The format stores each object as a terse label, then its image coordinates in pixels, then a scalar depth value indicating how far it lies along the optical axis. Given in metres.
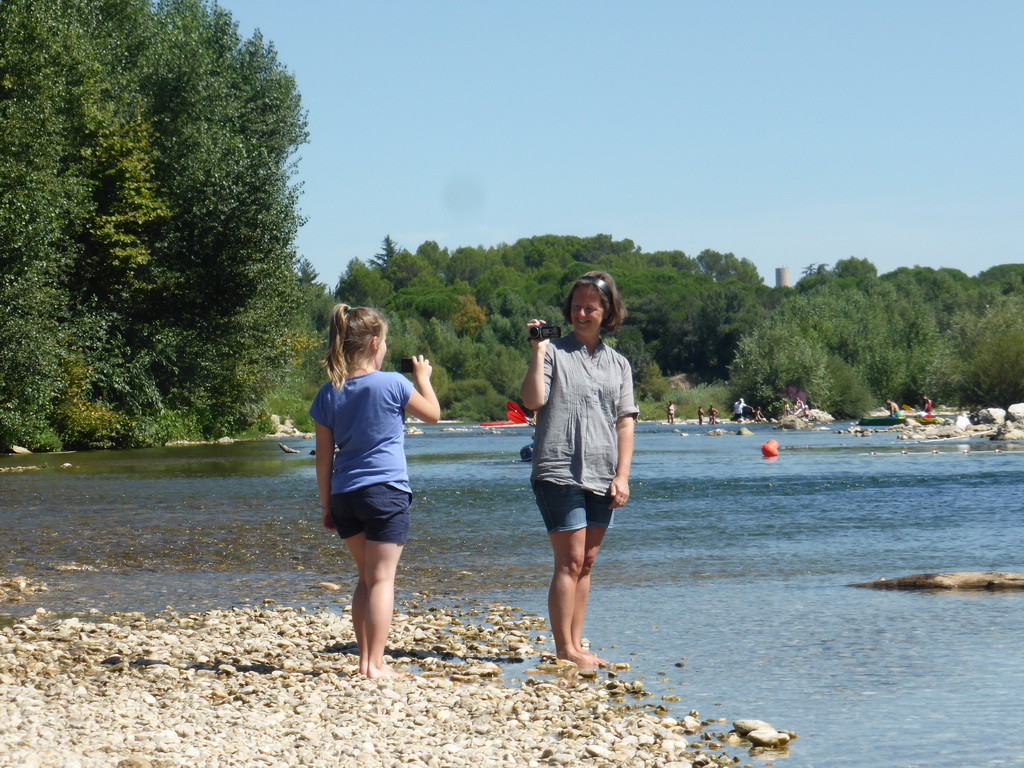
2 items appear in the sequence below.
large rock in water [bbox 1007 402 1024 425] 54.93
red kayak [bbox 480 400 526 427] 88.94
